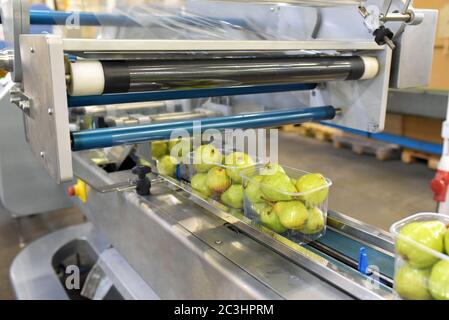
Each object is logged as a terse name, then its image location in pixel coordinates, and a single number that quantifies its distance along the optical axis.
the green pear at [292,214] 0.79
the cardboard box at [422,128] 3.60
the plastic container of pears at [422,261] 0.55
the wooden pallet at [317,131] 4.64
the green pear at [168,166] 1.18
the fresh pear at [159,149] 1.24
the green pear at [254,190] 0.85
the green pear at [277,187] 0.80
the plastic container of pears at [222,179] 0.94
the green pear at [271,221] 0.83
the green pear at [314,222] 0.82
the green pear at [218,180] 0.95
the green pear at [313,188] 0.80
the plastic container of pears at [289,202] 0.80
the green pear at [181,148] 1.15
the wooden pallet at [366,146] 4.09
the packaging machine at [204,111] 0.70
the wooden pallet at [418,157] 3.68
